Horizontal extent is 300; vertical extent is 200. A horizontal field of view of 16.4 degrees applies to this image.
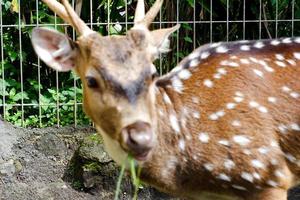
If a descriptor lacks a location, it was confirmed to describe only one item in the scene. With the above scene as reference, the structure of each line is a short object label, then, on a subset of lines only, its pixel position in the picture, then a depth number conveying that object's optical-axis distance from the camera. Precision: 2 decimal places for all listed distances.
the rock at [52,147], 10.13
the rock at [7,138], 10.00
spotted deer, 6.29
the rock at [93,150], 9.51
